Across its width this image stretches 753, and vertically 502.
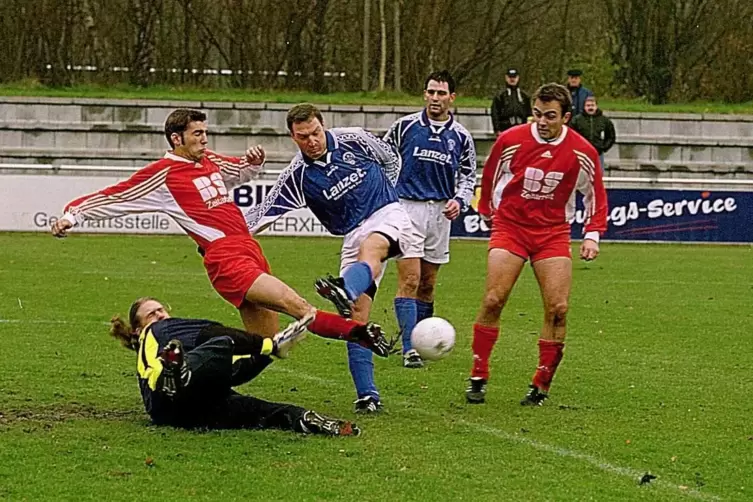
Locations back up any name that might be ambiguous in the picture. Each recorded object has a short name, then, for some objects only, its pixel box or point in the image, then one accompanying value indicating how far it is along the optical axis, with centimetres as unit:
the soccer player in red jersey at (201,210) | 1659
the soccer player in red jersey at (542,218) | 1798
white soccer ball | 1683
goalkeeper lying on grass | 1509
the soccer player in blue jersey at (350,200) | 1728
